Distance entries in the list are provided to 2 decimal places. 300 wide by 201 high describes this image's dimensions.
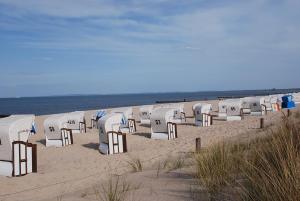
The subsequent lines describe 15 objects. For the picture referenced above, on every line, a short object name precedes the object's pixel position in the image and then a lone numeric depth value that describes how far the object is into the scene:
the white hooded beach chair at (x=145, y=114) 25.00
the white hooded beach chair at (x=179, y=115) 24.09
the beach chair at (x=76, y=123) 20.91
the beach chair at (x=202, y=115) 21.84
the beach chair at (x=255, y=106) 27.31
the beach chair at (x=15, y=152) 11.29
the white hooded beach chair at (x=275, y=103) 30.89
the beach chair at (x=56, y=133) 16.62
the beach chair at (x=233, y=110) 24.19
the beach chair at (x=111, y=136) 14.12
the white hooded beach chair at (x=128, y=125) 20.21
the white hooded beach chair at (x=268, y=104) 30.77
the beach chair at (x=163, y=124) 17.19
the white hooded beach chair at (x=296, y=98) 40.81
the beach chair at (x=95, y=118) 23.91
